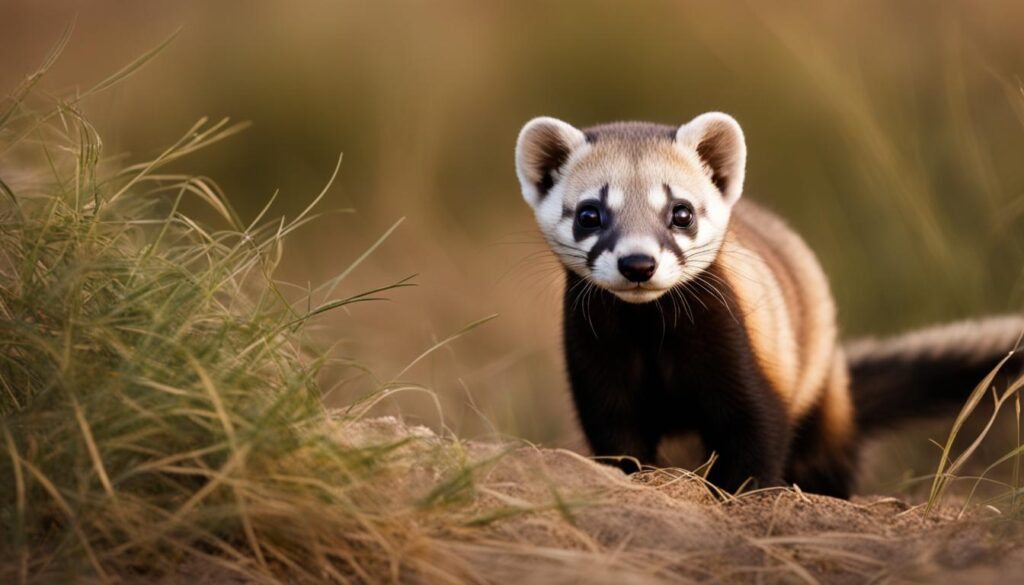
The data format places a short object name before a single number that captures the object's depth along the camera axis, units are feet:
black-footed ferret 27.20
